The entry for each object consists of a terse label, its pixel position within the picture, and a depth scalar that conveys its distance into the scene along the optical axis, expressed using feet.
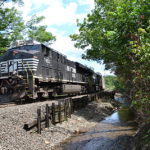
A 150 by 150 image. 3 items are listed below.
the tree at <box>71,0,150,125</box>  19.08
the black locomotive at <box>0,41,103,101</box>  45.93
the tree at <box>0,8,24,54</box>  85.40
